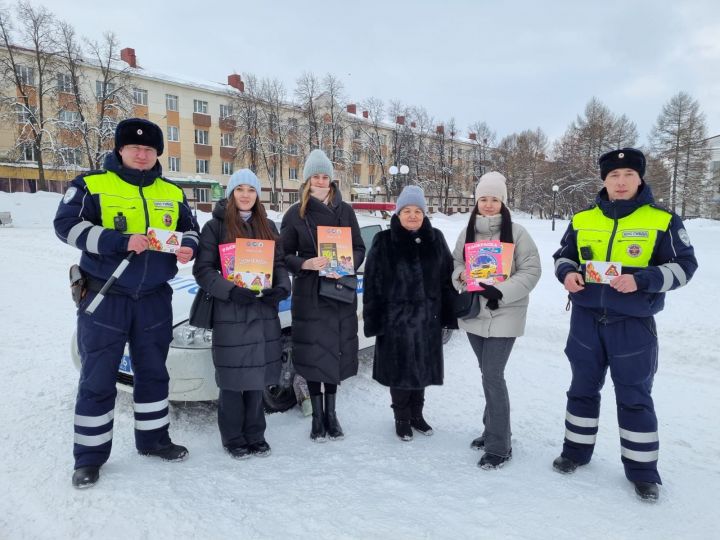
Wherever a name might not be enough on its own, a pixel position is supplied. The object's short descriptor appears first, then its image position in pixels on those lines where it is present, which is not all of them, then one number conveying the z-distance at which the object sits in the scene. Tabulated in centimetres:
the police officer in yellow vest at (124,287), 288
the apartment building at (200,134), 3094
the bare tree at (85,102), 2955
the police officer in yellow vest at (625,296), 273
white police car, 337
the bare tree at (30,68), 2861
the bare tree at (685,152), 3731
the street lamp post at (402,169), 2608
